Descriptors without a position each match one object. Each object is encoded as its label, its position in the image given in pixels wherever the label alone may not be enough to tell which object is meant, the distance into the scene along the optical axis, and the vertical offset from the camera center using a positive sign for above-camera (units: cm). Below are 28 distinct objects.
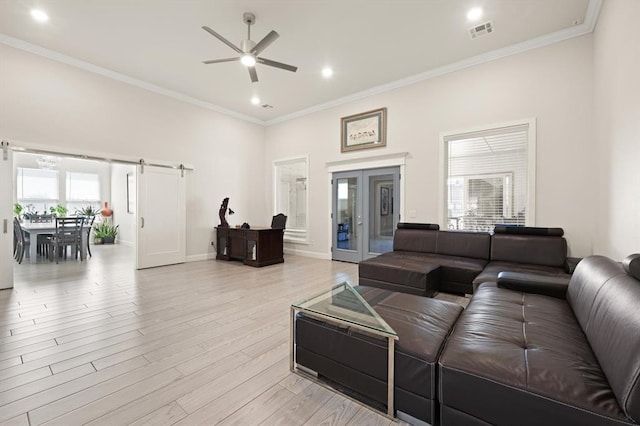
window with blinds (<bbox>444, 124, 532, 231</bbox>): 441 +57
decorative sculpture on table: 675 -6
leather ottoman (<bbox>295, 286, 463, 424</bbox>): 152 -89
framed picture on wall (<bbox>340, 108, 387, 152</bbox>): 582 +179
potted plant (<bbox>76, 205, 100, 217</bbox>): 899 -2
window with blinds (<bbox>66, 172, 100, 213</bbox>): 954 +72
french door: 581 -2
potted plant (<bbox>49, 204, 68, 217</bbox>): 852 -2
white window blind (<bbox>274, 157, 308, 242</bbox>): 741 +46
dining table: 602 -48
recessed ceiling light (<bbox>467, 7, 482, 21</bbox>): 354 +261
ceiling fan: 344 +213
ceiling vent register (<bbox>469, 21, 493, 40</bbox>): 385 +262
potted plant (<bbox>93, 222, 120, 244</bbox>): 959 -81
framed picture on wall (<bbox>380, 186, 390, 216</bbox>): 585 +22
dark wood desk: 594 -79
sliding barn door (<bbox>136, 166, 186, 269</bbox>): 562 -14
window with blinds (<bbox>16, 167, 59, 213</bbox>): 871 +72
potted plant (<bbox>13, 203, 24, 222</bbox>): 748 +1
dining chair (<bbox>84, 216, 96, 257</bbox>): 691 -38
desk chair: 654 -27
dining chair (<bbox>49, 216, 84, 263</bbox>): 621 -58
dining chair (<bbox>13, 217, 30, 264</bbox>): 599 -70
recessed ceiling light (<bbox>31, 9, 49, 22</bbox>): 360 +262
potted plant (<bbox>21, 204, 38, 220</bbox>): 857 +4
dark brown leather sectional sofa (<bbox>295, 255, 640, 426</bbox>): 113 -75
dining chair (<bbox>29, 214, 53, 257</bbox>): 649 -63
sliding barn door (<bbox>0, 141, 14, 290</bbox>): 414 -12
